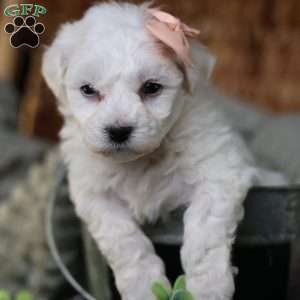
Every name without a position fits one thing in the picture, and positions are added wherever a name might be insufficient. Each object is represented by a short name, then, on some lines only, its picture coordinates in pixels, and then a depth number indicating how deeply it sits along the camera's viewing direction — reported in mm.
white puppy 674
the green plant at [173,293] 619
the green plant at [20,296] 599
